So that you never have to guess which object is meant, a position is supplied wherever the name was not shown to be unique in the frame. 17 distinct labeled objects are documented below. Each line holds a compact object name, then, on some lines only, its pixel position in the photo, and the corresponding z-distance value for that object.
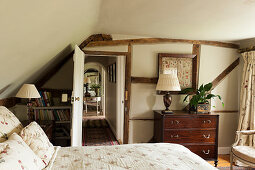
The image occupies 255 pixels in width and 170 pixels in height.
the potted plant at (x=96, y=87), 9.95
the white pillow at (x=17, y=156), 1.09
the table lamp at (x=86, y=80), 10.66
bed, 1.37
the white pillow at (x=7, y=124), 1.55
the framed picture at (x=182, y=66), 3.82
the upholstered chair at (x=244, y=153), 2.62
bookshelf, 3.39
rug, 4.38
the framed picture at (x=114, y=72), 4.87
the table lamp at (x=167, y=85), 3.38
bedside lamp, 2.60
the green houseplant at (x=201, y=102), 3.54
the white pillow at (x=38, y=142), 1.55
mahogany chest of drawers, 3.39
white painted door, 2.98
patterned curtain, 3.58
